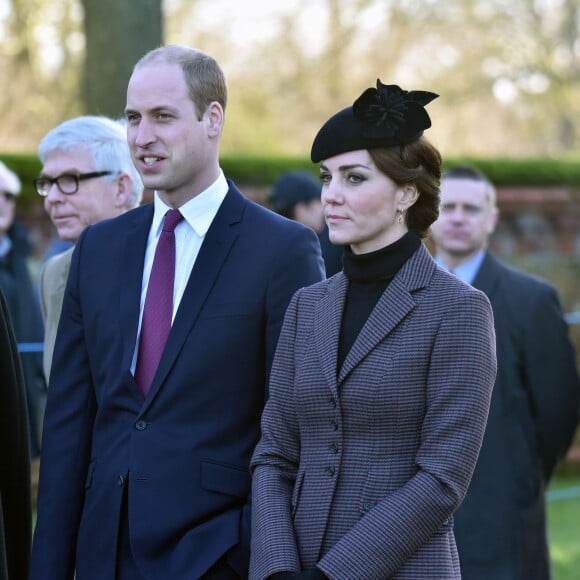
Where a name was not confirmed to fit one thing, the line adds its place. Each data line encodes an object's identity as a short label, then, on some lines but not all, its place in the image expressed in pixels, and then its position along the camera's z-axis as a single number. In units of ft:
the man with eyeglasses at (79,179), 33.14
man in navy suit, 24.30
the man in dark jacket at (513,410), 37.01
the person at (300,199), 50.83
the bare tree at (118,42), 66.90
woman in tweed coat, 21.80
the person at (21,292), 49.52
